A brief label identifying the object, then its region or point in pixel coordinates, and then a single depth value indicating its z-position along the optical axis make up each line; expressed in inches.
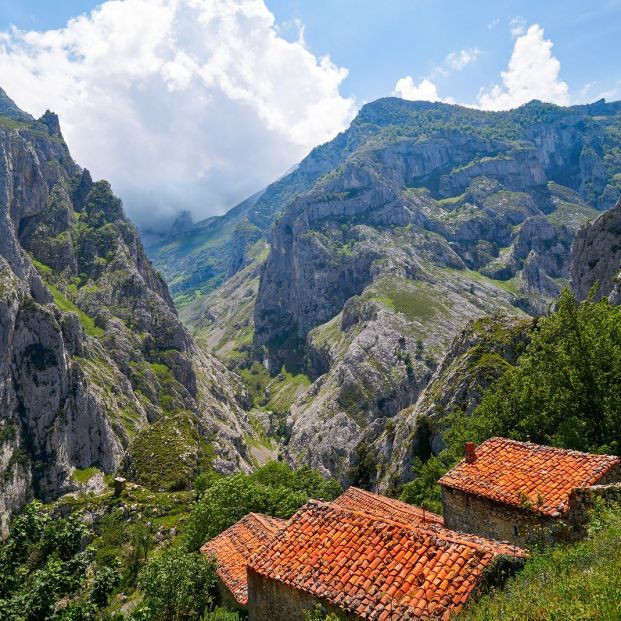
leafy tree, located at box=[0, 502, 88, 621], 542.3
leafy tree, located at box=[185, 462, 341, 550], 1282.0
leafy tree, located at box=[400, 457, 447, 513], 1357.0
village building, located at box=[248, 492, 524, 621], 474.3
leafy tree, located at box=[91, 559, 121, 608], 589.6
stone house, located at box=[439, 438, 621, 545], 585.3
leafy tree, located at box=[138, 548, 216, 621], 786.8
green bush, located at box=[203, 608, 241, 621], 707.4
